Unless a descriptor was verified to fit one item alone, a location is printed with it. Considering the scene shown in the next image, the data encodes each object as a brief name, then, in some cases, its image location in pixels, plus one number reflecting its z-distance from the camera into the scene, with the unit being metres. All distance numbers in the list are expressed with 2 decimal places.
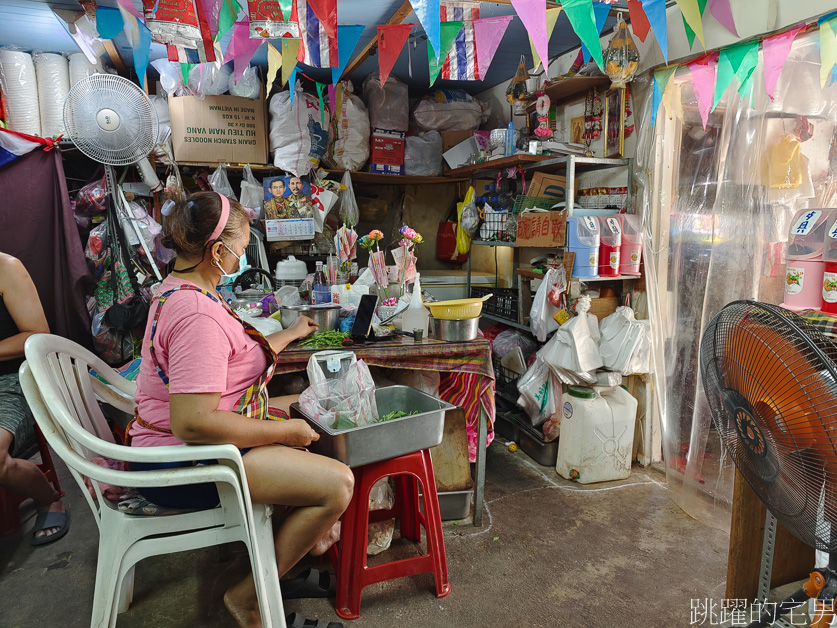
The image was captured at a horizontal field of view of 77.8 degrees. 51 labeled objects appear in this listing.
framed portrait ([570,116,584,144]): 3.45
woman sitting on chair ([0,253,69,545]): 2.26
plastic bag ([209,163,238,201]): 3.97
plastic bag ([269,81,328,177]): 4.02
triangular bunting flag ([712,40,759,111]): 2.35
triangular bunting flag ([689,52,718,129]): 2.55
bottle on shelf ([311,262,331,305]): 2.70
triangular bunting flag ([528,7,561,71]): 2.52
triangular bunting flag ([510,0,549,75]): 2.14
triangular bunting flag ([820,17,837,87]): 2.04
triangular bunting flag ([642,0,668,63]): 2.27
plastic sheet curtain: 2.31
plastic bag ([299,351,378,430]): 1.85
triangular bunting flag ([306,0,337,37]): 2.27
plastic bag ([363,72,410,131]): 4.29
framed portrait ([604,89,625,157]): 3.09
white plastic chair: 1.42
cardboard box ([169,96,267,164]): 3.83
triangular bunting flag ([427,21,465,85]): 2.56
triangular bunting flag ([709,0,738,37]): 2.38
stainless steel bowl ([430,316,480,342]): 2.31
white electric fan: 3.14
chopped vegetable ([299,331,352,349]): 2.20
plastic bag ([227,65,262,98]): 3.94
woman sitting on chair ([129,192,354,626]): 1.45
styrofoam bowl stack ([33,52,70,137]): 3.55
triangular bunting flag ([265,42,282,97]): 2.66
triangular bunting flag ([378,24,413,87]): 2.53
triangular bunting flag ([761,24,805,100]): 2.21
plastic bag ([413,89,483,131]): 4.41
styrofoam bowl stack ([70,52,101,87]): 3.63
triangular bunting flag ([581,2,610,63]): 2.31
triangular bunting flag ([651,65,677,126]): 2.76
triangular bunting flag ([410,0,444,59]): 2.11
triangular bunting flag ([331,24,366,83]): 2.58
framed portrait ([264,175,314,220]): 4.04
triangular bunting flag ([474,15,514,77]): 2.54
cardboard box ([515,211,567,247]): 3.09
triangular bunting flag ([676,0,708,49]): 2.36
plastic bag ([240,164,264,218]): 4.06
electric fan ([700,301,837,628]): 1.17
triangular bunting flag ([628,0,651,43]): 2.42
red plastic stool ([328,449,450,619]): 1.85
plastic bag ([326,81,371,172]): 4.18
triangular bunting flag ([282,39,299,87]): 2.50
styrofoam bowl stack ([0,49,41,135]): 3.41
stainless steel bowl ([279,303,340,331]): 2.36
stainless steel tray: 1.71
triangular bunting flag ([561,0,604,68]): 2.25
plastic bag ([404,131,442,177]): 4.49
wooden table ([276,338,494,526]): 2.16
